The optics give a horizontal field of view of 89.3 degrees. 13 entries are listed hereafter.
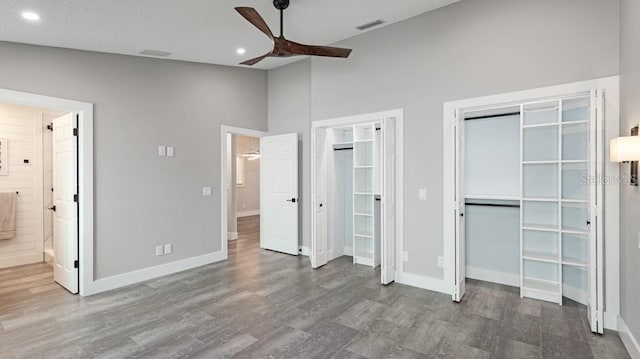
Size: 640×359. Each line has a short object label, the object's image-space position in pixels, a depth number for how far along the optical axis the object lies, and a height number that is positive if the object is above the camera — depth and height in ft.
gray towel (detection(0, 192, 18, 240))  16.15 -1.79
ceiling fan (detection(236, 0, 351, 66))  9.84 +4.32
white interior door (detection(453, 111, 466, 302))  11.89 -1.26
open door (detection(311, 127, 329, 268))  16.24 -1.05
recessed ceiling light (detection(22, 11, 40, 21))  9.66 +4.96
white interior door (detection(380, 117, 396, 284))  13.74 -1.05
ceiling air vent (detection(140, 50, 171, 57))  14.00 +5.55
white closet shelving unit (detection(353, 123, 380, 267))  16.62 -1.02
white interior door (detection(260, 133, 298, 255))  18.49 -0.88
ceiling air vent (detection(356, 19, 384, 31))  13.51 +6.52
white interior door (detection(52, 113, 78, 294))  12.98 -1.05
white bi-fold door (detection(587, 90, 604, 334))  9.48 -1.16
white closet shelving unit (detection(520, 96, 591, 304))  11.77 -0.79
